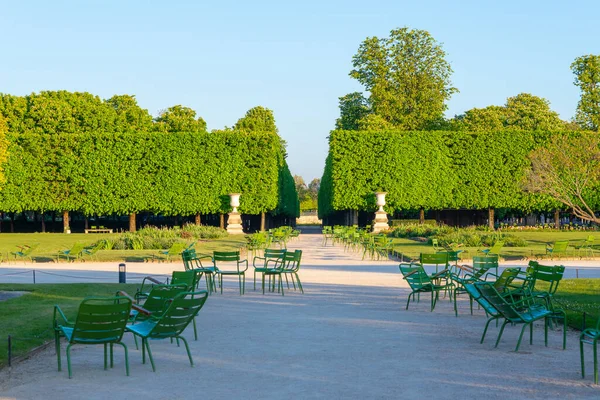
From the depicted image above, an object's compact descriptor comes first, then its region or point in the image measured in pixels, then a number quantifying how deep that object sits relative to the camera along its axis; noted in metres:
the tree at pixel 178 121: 67.47
